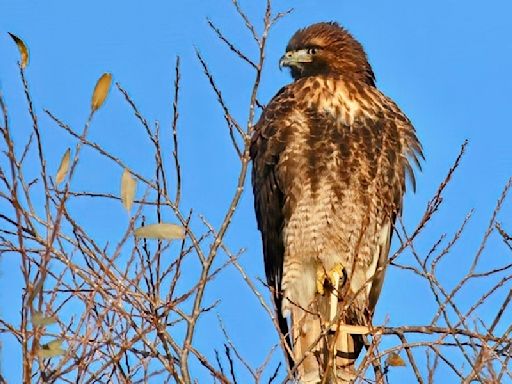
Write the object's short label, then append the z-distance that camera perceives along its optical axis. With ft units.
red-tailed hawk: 39.96
